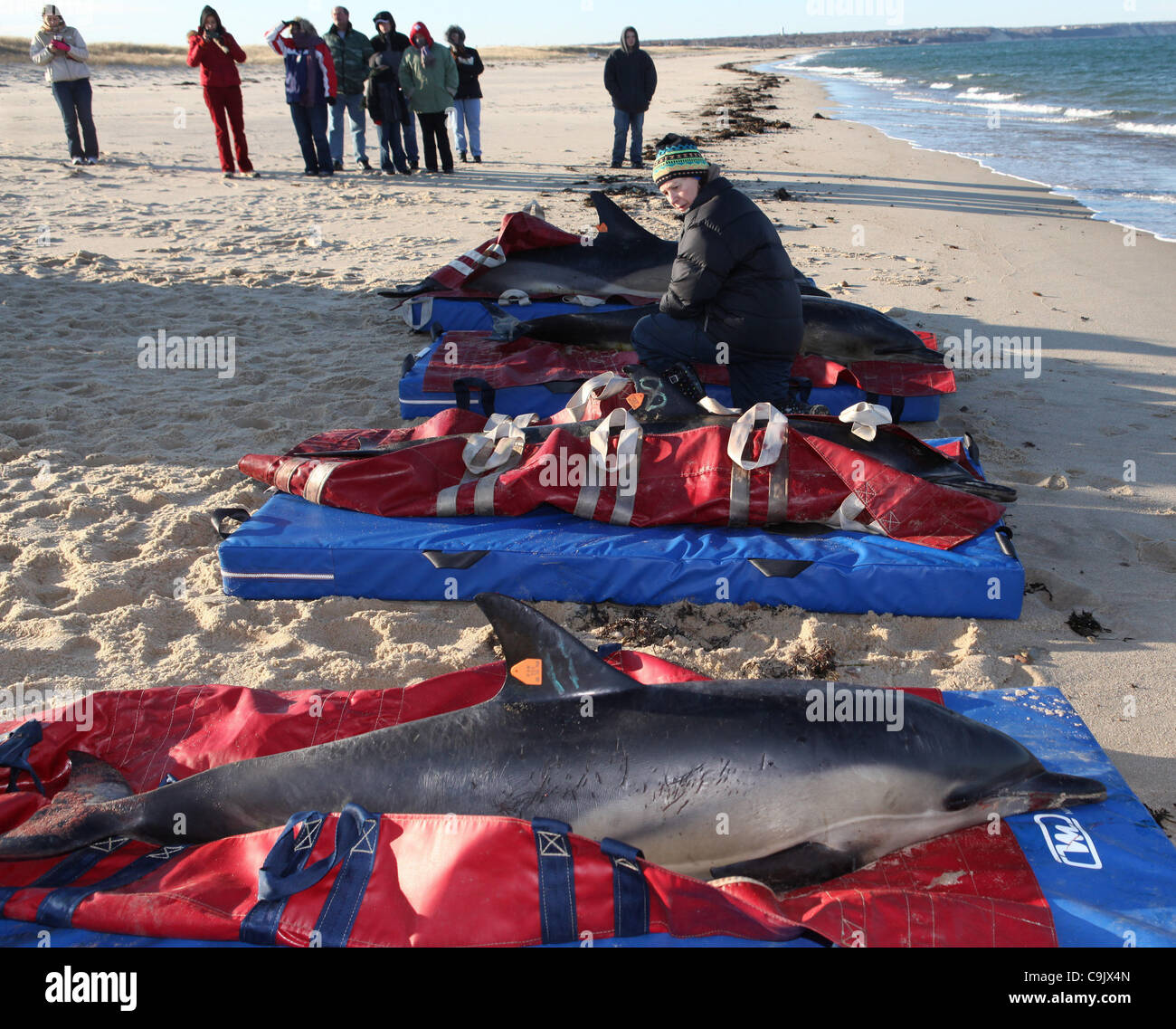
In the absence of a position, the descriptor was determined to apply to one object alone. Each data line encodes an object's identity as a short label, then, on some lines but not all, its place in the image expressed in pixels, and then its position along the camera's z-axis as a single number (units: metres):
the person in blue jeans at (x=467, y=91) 15.47
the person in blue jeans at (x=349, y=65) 14.52
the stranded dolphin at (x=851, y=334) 6.75
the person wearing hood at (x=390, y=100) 14.45
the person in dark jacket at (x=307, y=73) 13.46
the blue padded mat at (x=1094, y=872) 2.41
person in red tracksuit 13.49
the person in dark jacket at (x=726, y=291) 5.38
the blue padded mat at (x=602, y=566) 4.05
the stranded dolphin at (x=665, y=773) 2.62
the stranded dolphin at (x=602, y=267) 7.93
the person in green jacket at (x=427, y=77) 14.22
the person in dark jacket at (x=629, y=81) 15.51
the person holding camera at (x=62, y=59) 13.57
